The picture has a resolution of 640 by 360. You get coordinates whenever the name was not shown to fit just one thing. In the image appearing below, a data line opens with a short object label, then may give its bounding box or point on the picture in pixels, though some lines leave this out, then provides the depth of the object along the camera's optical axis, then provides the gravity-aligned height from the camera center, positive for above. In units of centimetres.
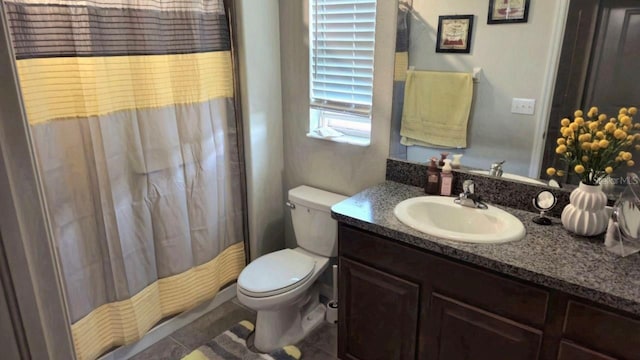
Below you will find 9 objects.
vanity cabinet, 130 -88
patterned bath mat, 217 -149
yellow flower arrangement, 146 -31
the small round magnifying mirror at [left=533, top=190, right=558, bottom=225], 166 -57
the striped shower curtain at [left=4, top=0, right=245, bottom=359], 161 -41
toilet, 206 -108
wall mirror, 153 -5
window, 214 -8
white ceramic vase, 150 -54
